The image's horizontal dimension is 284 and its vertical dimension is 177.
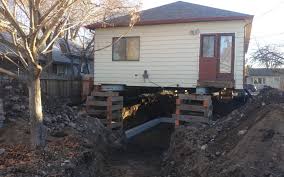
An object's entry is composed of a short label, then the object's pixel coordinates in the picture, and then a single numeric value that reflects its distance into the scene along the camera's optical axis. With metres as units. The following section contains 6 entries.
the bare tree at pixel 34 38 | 4.49
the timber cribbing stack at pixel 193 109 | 7.04
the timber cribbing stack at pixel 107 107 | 7.90
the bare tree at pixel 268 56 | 9.15
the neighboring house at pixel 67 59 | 14.54
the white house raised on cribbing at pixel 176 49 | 7.52
